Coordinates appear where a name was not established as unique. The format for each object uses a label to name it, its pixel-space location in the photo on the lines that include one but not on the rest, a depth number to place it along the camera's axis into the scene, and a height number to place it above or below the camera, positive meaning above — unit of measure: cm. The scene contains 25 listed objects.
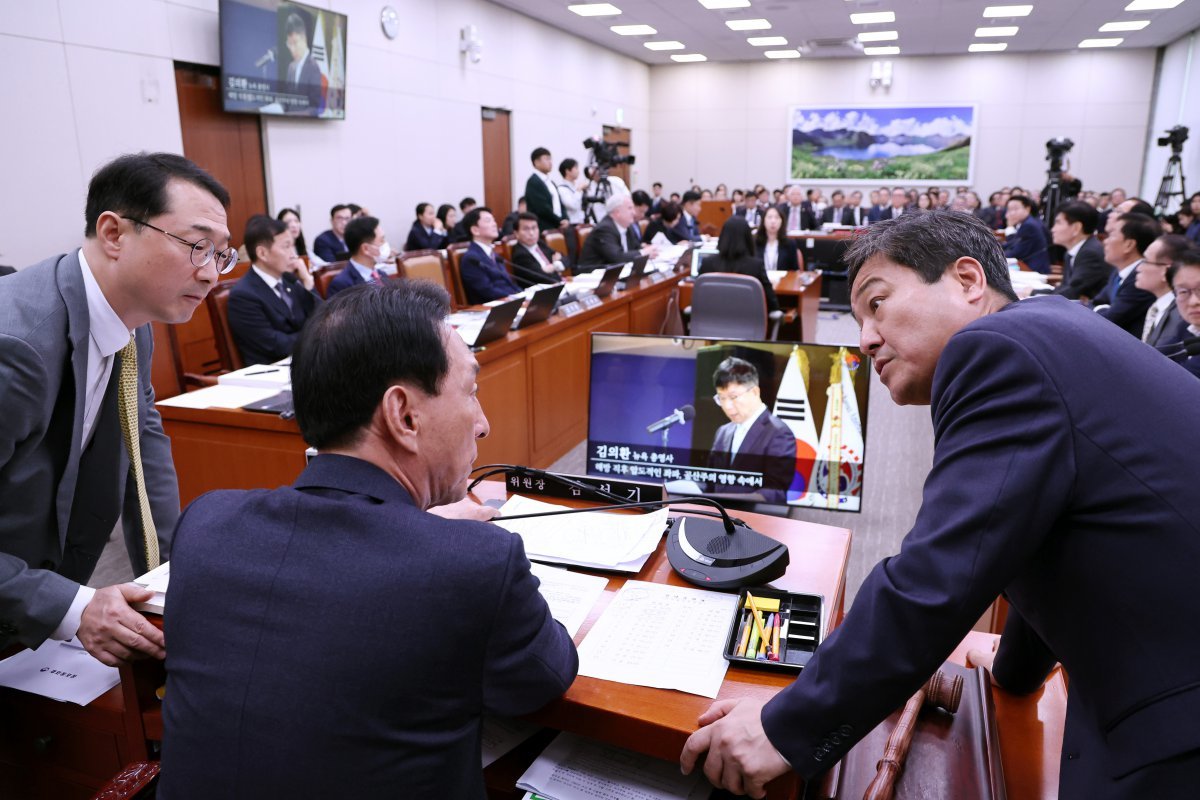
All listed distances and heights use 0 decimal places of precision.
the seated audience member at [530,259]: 597 -42
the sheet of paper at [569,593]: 122 -60
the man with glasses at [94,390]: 124 -31
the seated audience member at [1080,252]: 551 -34
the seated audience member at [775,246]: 677 -36
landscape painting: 1474 +104
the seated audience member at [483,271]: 539 -45
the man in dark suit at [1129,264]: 457 -35
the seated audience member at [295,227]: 627 -19
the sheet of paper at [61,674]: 132 -77
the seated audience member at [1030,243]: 776 -39
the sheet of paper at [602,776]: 105 -74
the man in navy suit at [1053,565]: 85 -38
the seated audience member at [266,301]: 354 -43
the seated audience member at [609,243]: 646 -32
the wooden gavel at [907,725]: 104 -72
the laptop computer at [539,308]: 368 -48
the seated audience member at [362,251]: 430 -26
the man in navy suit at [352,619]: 85 -44
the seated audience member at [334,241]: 679 -32
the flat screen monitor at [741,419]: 210 -55
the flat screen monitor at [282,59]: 597 +109
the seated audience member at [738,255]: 487 -31
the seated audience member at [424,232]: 805 -29
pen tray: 110 -60
